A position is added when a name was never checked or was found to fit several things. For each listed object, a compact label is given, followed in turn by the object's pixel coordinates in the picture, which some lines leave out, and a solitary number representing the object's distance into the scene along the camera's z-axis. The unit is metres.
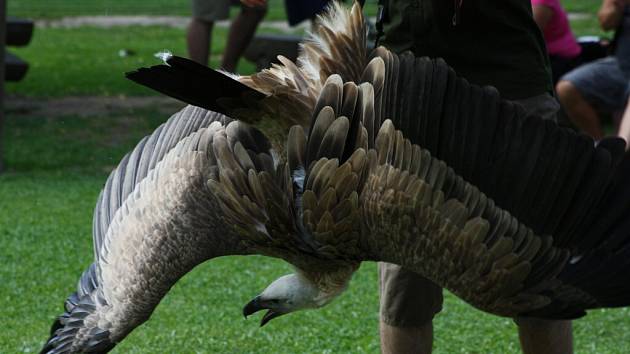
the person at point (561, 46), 20.18
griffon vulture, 7.09
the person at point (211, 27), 22.50
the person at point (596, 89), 18.14
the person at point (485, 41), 7.95
